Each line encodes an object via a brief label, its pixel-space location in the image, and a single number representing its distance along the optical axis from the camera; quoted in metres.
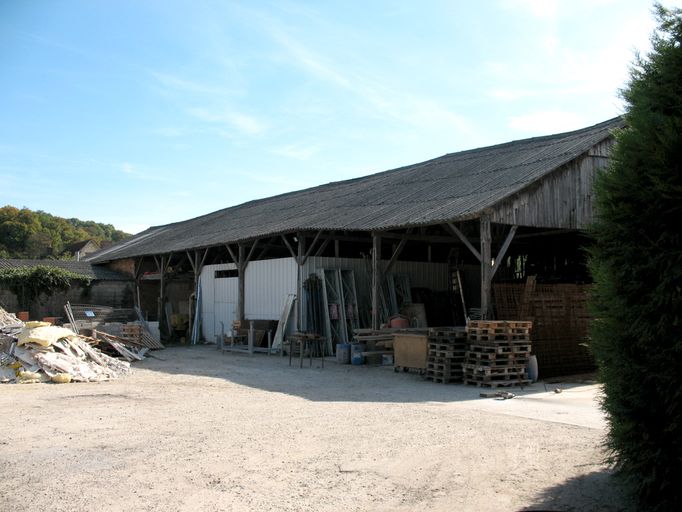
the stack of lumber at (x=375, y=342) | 15.72
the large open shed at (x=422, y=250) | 14.16
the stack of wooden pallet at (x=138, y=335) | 20.52
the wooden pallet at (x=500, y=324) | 12.09
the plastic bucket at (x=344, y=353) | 16.50
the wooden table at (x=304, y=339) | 15.65
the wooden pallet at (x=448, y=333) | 12.61
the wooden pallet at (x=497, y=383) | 11.89
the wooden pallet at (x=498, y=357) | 12.01
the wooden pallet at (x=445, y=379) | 12.59
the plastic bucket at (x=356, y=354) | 16.11
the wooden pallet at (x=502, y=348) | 11.99
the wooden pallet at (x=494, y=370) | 11.95
